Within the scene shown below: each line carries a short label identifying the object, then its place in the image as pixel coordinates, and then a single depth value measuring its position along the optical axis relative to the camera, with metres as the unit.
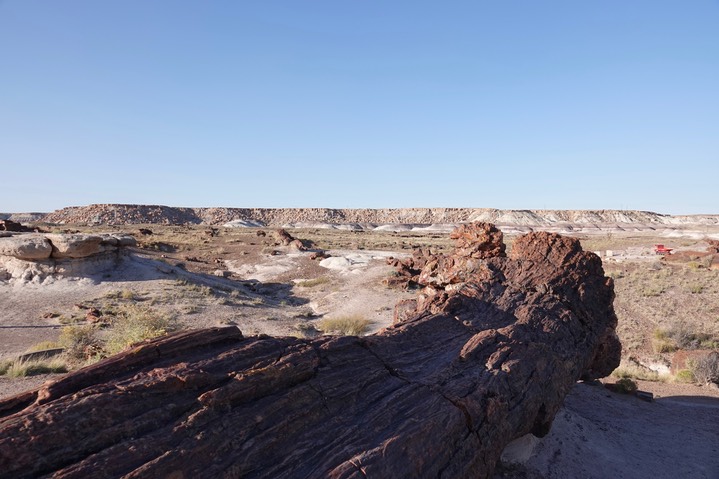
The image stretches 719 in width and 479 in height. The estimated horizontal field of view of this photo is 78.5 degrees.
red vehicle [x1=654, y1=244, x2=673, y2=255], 37.57
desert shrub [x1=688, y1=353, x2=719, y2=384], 13.45
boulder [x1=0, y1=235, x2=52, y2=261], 19.41
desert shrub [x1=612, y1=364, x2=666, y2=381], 14.07
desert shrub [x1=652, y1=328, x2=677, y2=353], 16.70
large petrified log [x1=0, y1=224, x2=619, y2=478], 3.60
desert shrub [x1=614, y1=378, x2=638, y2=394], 12.10
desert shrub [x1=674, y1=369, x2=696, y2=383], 13.80
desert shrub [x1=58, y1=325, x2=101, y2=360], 11.79
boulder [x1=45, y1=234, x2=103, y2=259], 20.12
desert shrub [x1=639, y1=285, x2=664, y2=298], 23.50
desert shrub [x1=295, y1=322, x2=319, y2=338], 16.47
